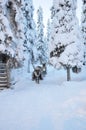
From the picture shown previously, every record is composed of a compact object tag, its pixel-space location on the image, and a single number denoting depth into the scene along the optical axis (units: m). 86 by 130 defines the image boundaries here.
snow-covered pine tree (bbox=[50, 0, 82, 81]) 10.25
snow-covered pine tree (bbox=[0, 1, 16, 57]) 6.76
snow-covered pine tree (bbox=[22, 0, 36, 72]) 14.04
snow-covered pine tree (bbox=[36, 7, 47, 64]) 20.81
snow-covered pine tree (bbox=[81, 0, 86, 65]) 14.54
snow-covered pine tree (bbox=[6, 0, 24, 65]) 7.45
